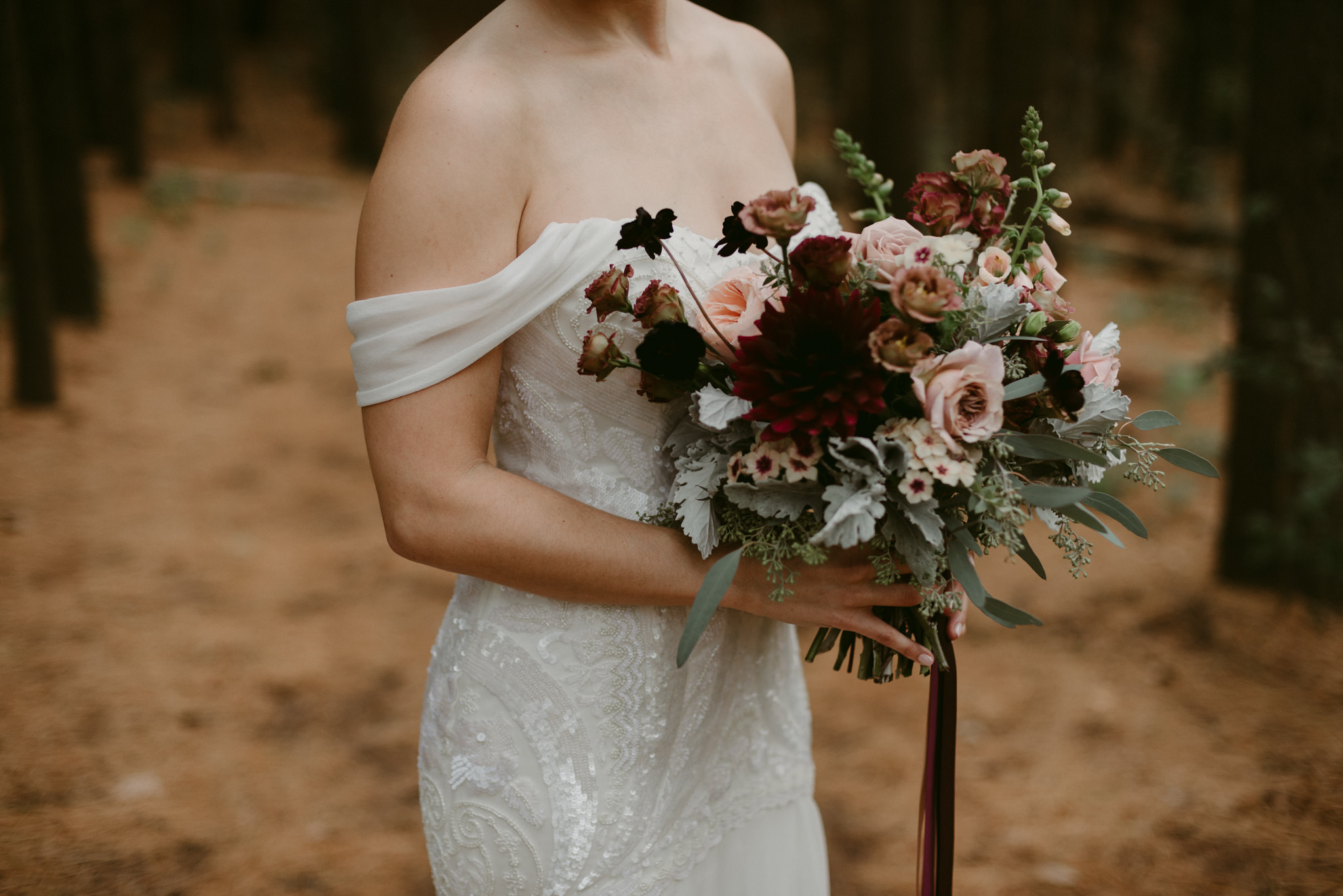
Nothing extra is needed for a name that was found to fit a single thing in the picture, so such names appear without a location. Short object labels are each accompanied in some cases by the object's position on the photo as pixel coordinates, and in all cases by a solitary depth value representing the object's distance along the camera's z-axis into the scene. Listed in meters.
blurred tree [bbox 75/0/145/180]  11.69
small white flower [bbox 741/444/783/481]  1.42
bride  1.55
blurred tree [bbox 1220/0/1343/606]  4.51
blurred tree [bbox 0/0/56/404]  6.28
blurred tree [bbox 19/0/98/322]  7.84
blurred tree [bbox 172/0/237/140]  15.02
